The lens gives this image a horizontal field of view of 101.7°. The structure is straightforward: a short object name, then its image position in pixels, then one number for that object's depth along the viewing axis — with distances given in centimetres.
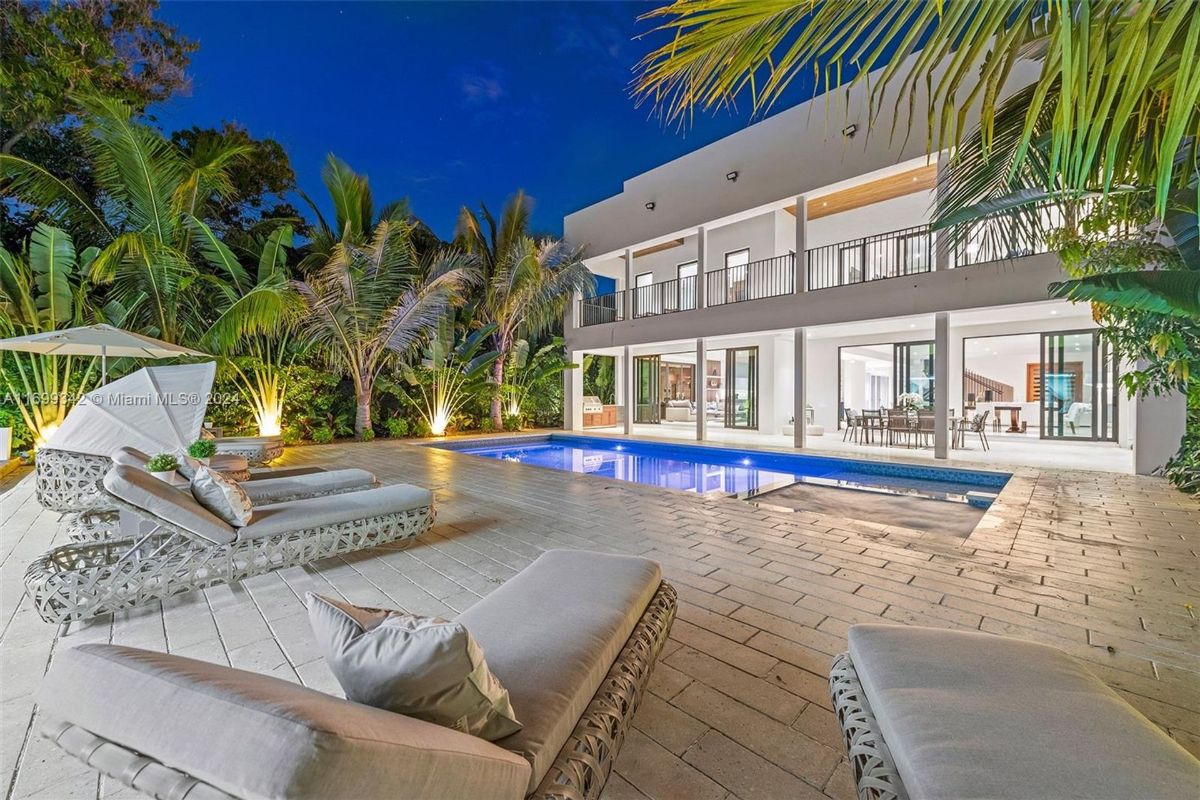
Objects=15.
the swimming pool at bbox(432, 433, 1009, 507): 778
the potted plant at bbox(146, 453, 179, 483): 394
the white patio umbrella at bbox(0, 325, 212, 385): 607
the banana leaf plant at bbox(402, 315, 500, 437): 1327
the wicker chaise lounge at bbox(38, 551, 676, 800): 81
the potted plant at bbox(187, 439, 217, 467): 549
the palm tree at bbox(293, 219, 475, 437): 1096
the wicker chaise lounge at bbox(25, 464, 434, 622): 281
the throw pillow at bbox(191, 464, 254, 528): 344
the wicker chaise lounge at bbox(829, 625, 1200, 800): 114
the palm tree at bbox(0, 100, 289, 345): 845
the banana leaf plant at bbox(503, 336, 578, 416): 1504
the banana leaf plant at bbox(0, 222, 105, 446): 800
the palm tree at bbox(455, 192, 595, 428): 1384
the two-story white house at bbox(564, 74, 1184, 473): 932
